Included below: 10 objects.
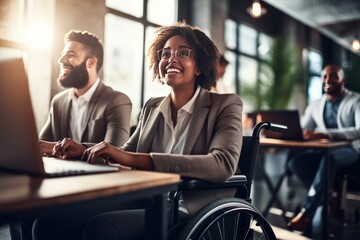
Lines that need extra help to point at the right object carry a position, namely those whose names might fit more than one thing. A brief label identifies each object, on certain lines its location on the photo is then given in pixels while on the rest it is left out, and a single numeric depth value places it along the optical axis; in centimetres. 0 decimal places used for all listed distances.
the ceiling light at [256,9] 563
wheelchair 115
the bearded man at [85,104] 211
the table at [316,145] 295
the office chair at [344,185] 353
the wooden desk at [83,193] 71
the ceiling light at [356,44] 782
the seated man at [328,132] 331
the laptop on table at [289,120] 317
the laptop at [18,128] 87
